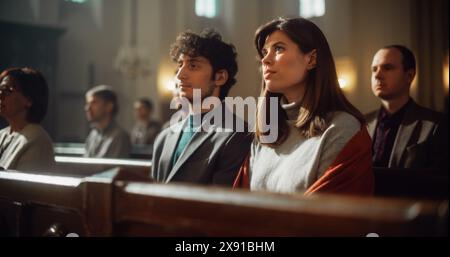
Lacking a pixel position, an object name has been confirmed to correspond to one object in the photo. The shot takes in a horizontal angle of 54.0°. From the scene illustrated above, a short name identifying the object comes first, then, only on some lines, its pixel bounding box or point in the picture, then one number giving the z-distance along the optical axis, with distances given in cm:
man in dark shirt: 276
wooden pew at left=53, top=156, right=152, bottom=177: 358
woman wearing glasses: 254
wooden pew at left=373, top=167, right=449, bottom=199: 232
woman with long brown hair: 176
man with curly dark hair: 229
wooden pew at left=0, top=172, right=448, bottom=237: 91
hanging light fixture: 1145
